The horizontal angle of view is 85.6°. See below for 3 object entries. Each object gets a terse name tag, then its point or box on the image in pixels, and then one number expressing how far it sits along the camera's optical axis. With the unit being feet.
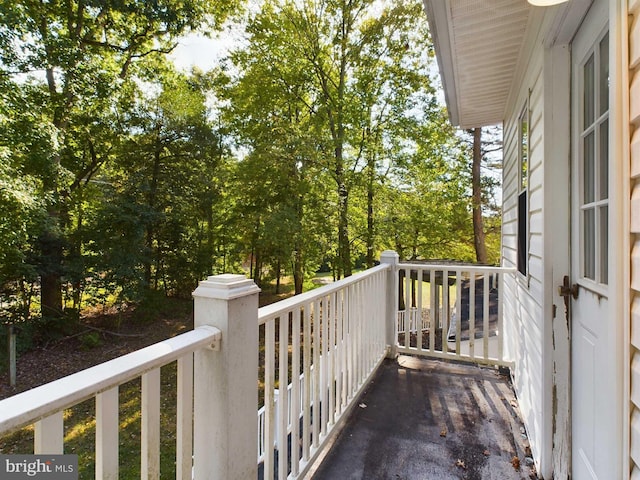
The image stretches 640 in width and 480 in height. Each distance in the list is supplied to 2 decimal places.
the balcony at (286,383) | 2.66
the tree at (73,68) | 20.94
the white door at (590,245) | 4.53
